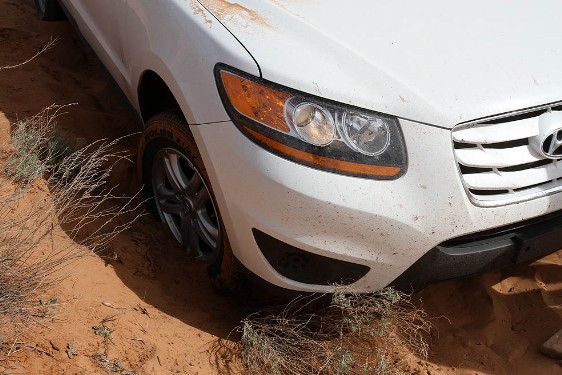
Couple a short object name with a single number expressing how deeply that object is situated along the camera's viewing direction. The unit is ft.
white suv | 9.12
